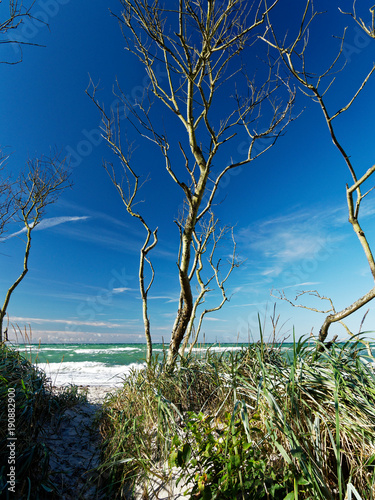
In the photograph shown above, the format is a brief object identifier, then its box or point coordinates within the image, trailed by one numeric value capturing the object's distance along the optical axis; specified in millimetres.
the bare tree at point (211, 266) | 7105
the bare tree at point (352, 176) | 2982
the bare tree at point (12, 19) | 2902
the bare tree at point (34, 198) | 8711
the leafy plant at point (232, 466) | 1659
